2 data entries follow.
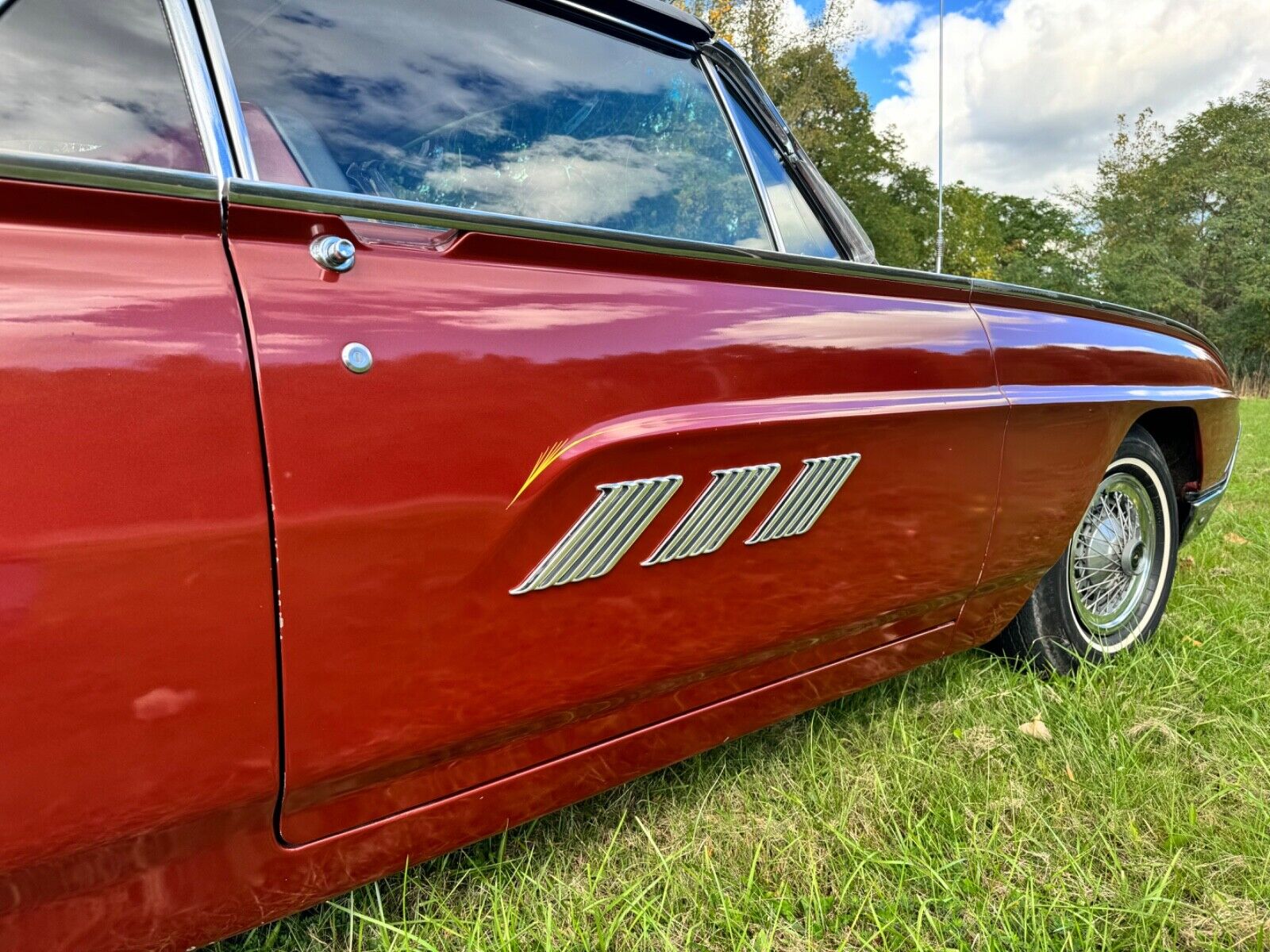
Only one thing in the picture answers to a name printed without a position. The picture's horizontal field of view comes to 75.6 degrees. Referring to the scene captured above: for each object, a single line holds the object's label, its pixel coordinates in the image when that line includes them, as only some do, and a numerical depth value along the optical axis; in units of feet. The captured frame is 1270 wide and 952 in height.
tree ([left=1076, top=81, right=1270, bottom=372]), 92.27
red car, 2.73
